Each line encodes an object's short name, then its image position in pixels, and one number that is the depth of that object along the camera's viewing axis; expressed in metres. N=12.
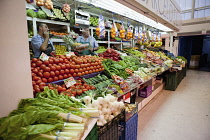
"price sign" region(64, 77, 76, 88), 2.50
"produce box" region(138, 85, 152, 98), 4.56
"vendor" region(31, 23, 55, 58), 3.37
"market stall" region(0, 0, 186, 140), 1.18
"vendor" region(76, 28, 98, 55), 5.06
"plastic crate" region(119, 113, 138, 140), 2.17
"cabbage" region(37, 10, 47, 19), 4.42
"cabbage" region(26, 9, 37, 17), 4.25
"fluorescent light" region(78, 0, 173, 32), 2.81
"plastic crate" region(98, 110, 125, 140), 1.62
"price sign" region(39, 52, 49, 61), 2.53
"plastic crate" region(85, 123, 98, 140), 1.38
